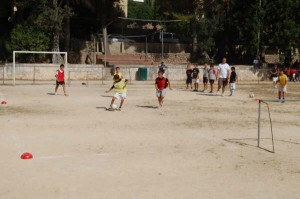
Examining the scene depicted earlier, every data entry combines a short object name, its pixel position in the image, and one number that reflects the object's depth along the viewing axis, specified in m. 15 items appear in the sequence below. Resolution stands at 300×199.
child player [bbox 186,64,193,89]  31.03
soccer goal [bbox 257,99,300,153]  16.81
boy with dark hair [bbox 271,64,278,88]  35.77
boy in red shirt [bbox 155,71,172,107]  20.66
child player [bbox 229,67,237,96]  26.30
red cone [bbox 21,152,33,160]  10.92
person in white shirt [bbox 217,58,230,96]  26.33
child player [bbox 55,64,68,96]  25.25
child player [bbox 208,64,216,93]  28.50
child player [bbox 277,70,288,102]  23.72
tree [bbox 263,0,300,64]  41.62
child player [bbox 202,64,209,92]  29.64
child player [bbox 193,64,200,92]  29.81
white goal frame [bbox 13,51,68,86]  32.58
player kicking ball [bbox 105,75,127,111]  19.59
